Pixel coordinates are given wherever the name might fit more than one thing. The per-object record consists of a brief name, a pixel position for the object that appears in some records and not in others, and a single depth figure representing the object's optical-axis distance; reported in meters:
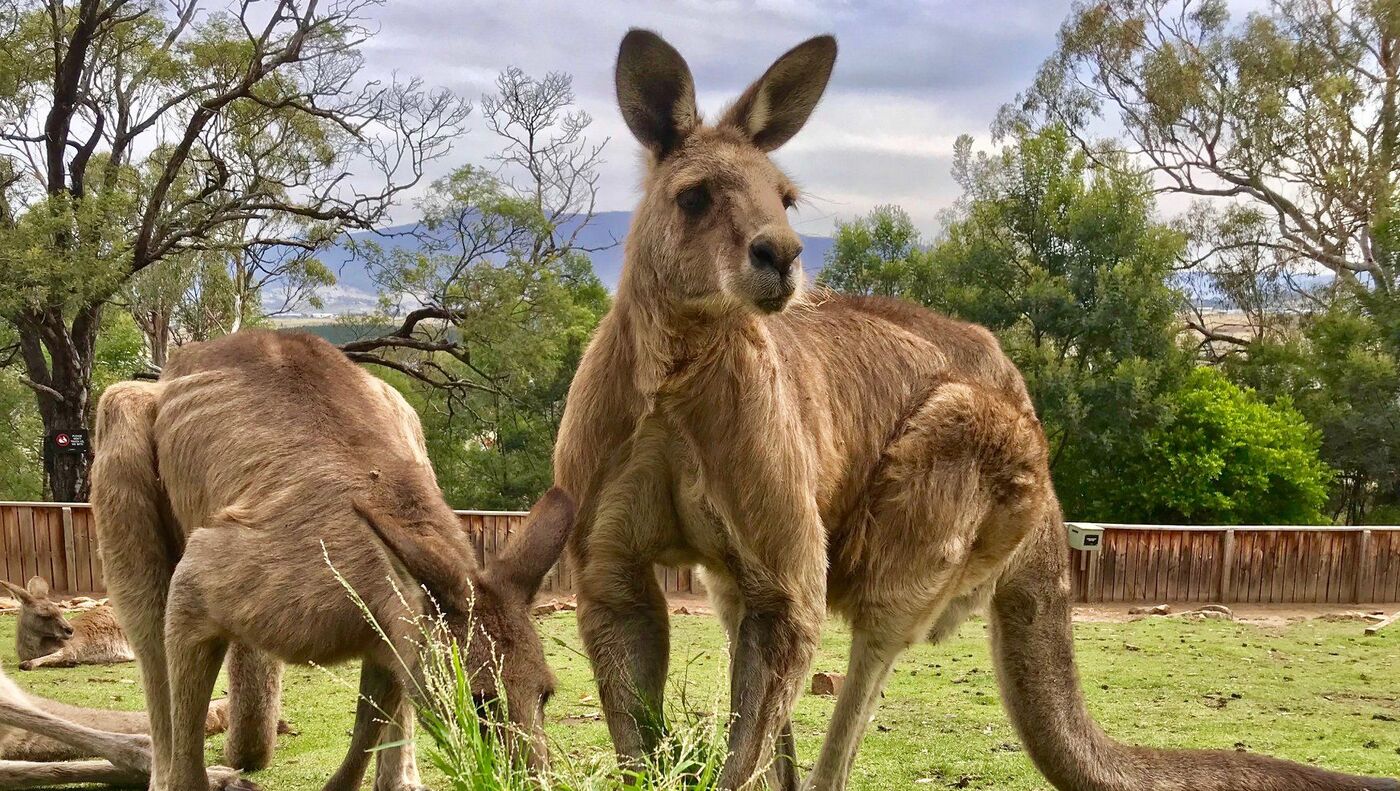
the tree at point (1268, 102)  33.19
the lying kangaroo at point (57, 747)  5.16
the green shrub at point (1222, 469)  20.23
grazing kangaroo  3.41
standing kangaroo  3.50
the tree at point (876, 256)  25.14
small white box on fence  13.75
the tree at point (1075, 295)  21.05
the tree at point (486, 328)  21.88
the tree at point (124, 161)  18.67
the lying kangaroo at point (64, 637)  9.36
